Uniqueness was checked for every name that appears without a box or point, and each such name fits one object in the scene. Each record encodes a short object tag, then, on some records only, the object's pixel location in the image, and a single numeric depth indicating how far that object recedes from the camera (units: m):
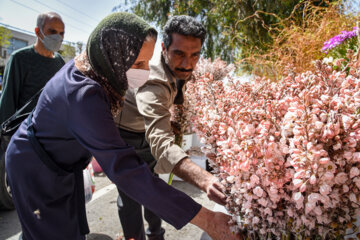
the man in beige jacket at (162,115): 1.18
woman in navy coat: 0.98
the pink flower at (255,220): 0.83
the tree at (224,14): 4.14
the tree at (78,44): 31.94
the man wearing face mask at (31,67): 2.44
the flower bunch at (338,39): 1.51
